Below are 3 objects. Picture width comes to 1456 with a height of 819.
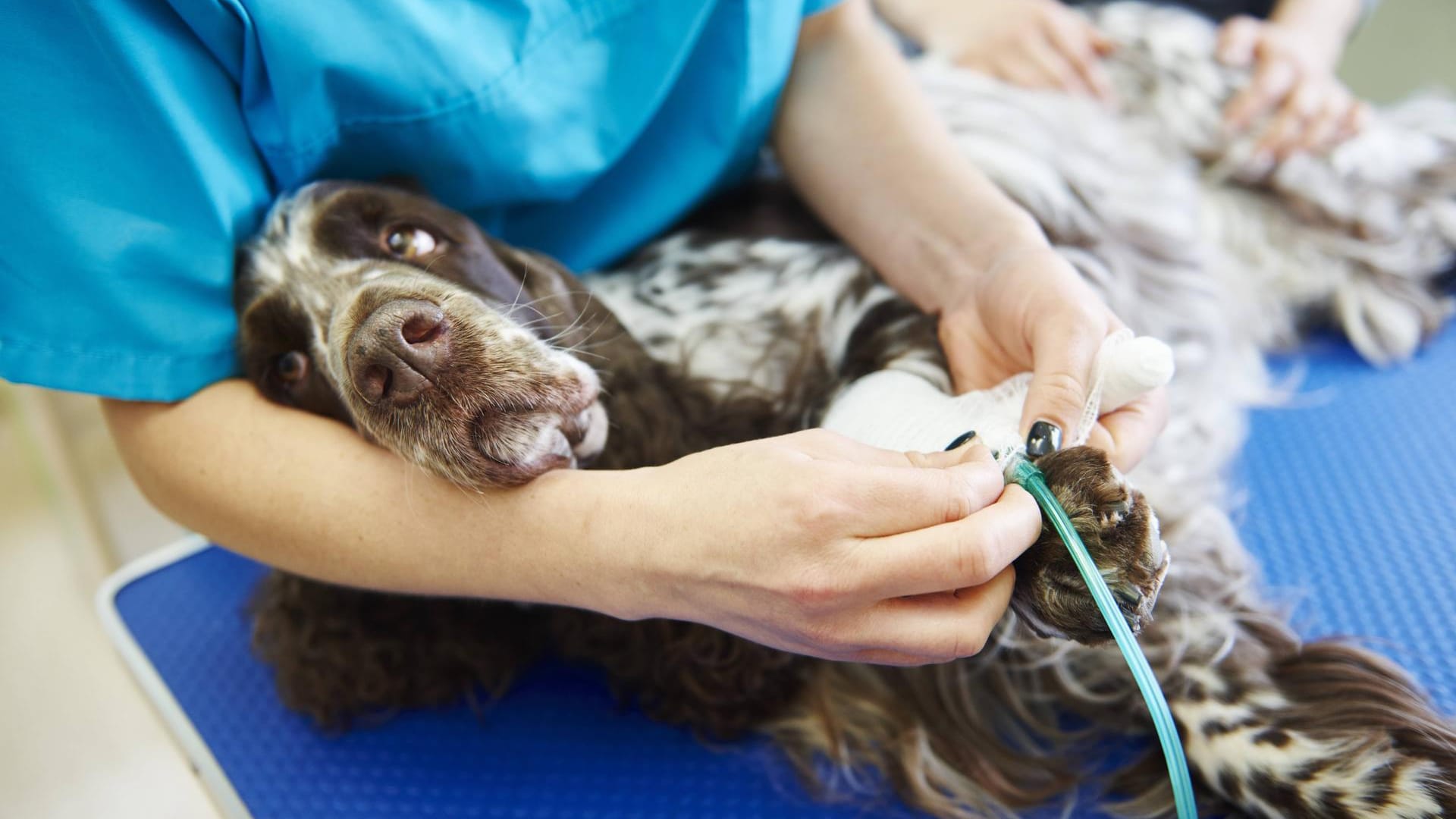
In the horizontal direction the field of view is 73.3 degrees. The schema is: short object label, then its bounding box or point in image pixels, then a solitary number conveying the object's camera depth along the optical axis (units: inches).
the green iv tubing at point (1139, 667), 29.0
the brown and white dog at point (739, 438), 36.8
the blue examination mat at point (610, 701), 44.5
